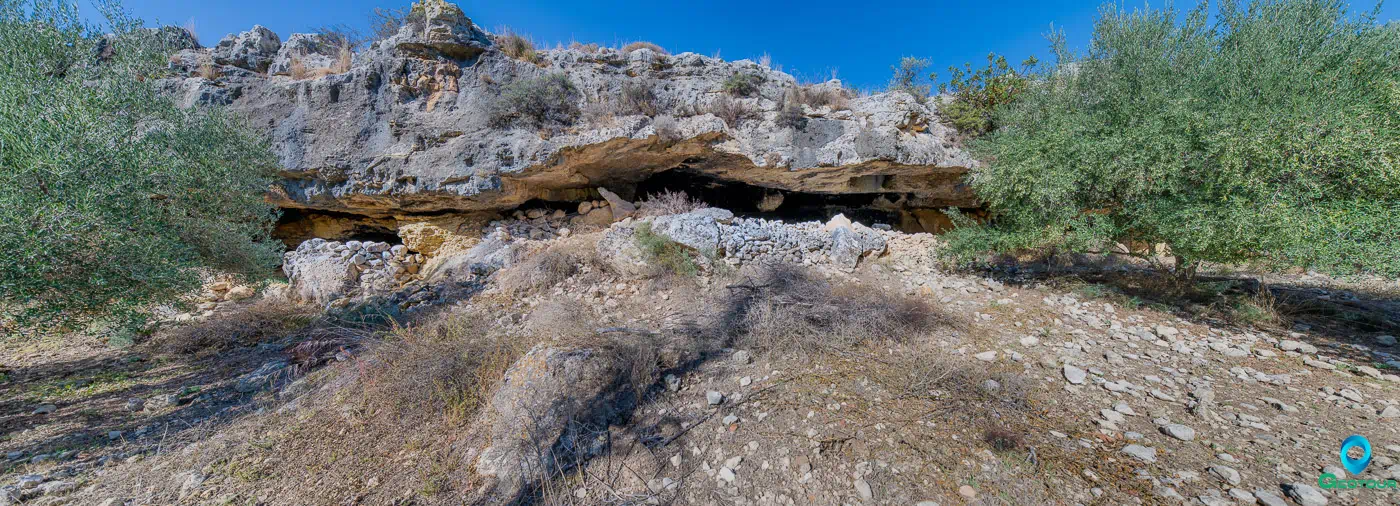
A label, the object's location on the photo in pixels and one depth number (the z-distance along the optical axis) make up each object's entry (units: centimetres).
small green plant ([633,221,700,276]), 611
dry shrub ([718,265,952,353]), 387
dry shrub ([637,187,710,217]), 812
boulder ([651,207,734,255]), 639
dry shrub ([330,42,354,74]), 823
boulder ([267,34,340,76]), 831
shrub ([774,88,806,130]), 792
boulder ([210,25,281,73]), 809
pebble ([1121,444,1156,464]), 239
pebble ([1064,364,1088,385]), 331
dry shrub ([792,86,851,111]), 841
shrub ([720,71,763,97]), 829
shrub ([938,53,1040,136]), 779
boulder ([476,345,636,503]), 250
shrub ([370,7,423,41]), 930
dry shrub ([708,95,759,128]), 793
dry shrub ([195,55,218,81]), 767
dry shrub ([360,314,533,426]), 316
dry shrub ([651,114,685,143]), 744
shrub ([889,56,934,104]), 893
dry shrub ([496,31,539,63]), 846
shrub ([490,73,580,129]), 758
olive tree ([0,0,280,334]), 318
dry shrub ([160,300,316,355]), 502
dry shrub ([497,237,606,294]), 612
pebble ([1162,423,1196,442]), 257
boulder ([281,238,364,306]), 655
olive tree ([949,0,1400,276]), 357
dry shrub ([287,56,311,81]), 815
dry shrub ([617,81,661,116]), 777
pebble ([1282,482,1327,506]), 201
